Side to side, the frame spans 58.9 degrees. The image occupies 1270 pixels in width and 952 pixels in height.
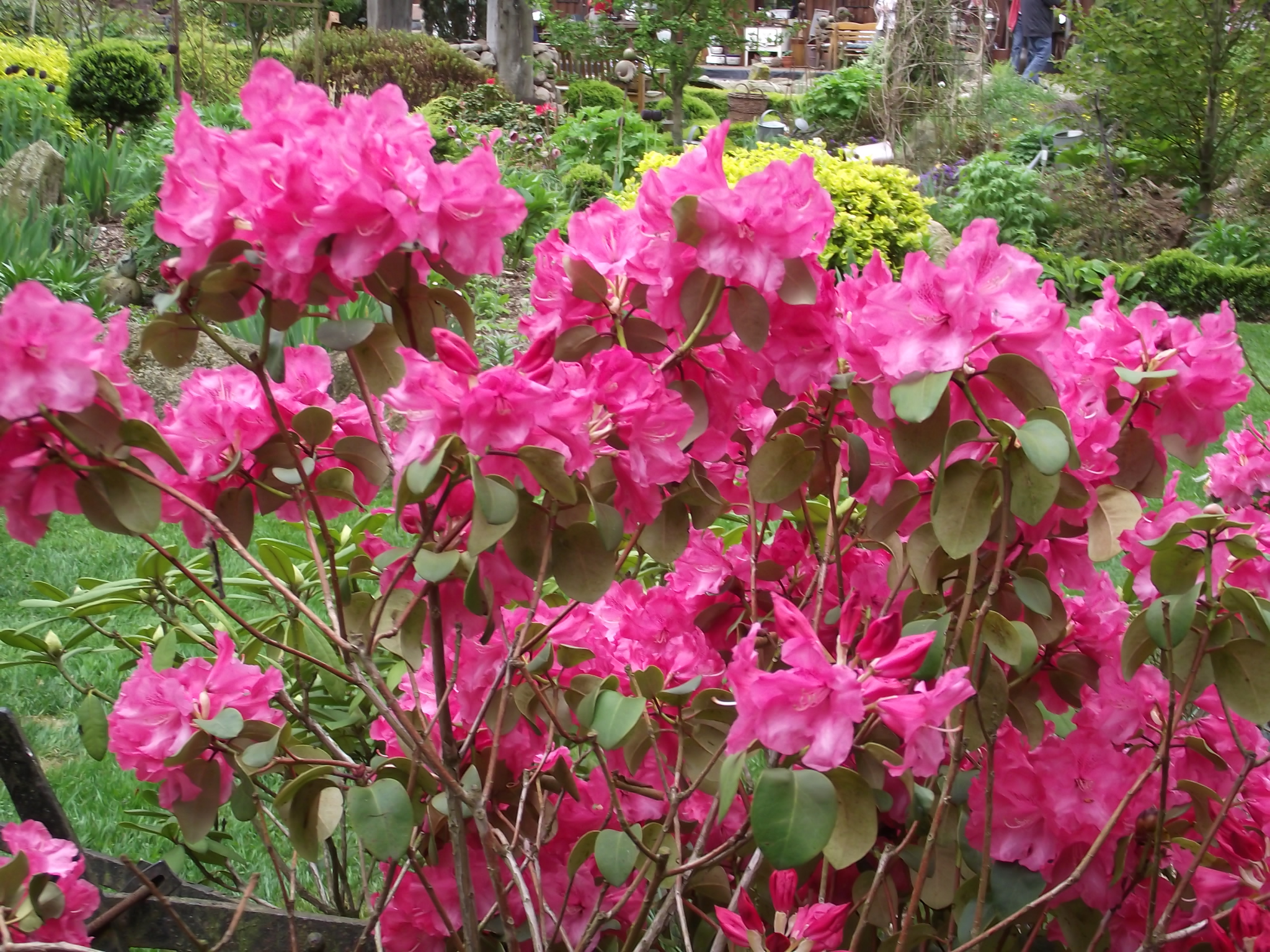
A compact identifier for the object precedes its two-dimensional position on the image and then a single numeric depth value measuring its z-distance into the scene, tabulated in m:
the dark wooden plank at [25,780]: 1.02
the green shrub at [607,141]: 8.16
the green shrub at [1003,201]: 7.91
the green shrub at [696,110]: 12.28
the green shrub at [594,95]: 12.10
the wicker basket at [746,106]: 13.67
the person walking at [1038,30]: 14.93
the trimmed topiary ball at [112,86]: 8.07
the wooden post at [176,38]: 8.63
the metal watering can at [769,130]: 10.36
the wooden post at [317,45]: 8.27
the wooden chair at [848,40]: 19.31
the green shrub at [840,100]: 11.29
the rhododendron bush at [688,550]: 0.74
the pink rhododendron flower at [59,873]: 0.90
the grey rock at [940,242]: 6.52
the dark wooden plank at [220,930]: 1.11
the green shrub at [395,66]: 11.99
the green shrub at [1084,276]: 6.75
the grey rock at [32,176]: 6.19
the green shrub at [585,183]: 7.42
